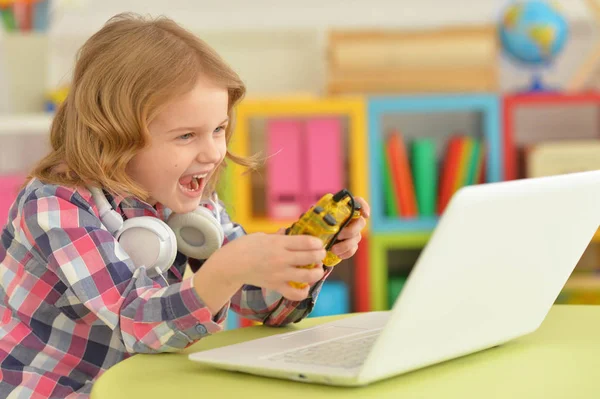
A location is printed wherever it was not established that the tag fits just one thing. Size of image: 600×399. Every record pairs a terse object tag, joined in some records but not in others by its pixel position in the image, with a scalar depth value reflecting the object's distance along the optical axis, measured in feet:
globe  17.05
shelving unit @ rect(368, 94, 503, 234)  16.75
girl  5.78
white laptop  4.27
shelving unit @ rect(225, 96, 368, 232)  16.66
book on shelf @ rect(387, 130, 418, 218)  16.77
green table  4.51
